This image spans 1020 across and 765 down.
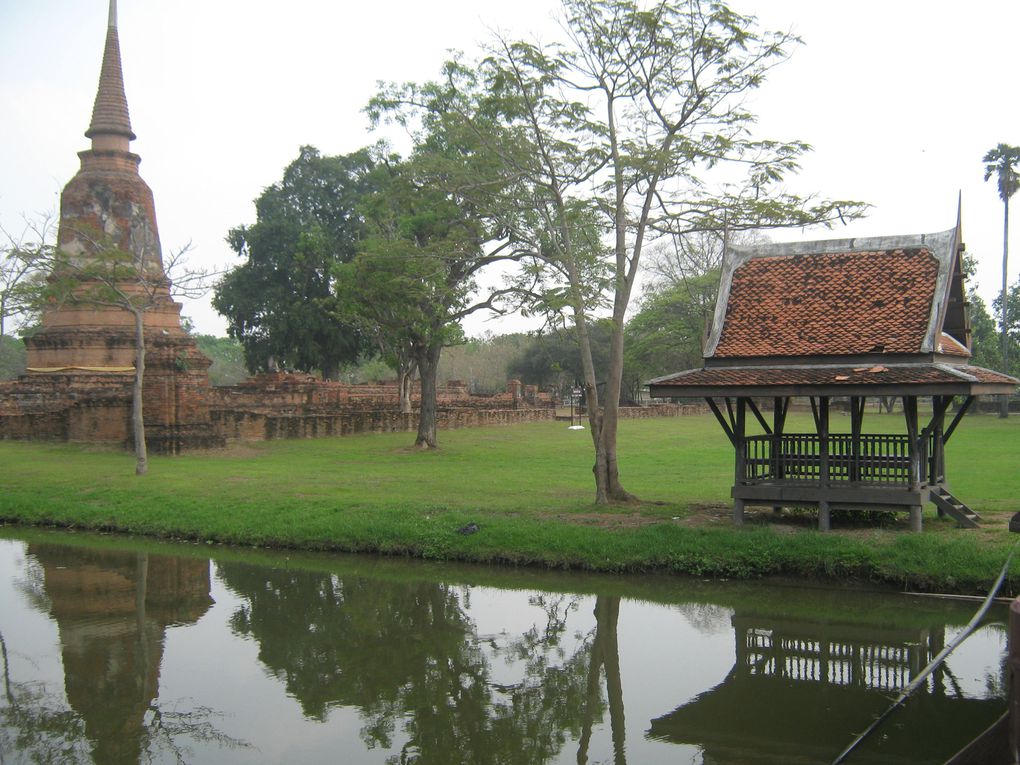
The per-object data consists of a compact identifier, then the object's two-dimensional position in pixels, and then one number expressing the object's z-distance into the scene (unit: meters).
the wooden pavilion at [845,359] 11.90
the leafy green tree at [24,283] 17.98
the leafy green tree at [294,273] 37.38
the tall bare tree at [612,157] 14.01
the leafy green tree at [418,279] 18.22
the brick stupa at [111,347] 22.06
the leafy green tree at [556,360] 53.56
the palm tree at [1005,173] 44.66
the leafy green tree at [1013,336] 47.12
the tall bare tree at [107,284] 18.33
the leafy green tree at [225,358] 73.31
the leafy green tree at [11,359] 52.59
